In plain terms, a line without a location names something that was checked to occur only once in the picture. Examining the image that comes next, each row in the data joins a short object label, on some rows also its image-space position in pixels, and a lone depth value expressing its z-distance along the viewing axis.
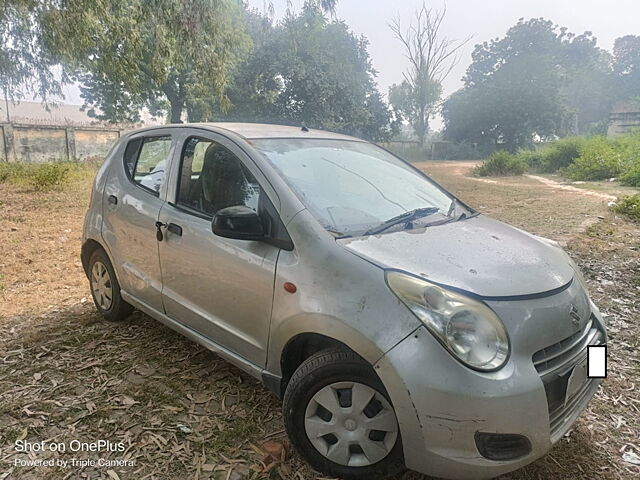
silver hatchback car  1.68
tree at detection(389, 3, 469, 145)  39.62
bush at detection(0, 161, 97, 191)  10.84
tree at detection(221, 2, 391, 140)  24.36
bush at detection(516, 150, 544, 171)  21.33
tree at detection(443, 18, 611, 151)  31.78
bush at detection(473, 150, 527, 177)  19.53
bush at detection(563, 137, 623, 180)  15.40
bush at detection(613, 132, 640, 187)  12.98
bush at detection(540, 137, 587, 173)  19.89
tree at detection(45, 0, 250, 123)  6.68
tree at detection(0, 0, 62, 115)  7.20
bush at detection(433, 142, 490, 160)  34.78
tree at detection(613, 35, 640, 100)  50.72
